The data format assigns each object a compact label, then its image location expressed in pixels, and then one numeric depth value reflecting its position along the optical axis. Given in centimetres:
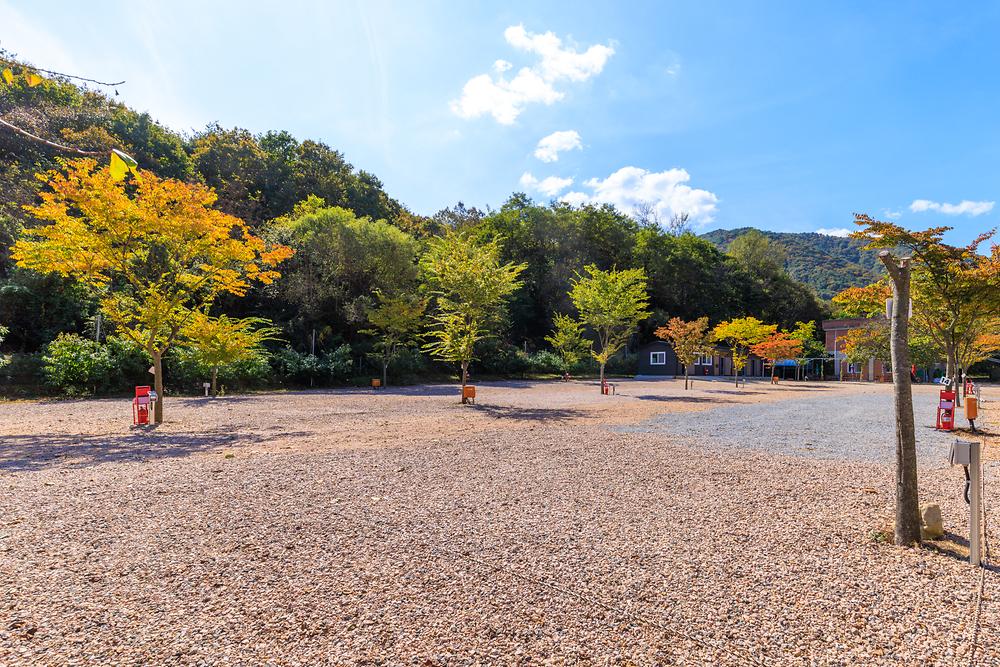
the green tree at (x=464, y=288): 1506
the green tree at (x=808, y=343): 5158
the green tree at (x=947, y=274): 975
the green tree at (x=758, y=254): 6109
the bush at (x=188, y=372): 1726
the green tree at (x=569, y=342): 3497
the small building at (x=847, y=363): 4388
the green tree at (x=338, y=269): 2622
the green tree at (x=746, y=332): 4291
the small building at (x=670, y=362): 4494
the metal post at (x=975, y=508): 327
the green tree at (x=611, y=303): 2358
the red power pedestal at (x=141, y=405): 954
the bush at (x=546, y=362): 3412
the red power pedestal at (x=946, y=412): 978
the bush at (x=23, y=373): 1513
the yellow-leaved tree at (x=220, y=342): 1482
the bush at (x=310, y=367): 2148
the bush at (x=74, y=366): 1492
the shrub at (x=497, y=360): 3130
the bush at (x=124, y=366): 1597
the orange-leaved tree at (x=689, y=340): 2591
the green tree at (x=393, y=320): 2367
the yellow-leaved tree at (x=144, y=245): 930
